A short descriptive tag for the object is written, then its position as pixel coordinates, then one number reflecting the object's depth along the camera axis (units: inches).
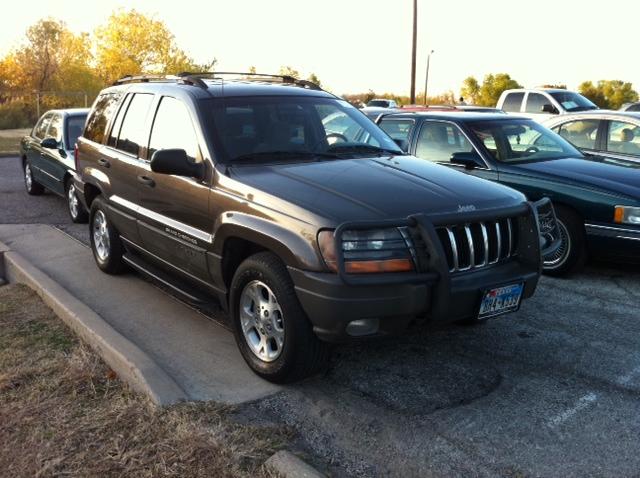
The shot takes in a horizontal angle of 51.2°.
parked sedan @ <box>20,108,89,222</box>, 361.7
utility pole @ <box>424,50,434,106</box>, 2195.6
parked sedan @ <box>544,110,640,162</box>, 337.7
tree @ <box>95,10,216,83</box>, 1699.1
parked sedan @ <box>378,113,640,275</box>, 245.4
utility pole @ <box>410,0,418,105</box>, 1273.4
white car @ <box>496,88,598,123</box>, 649.6
